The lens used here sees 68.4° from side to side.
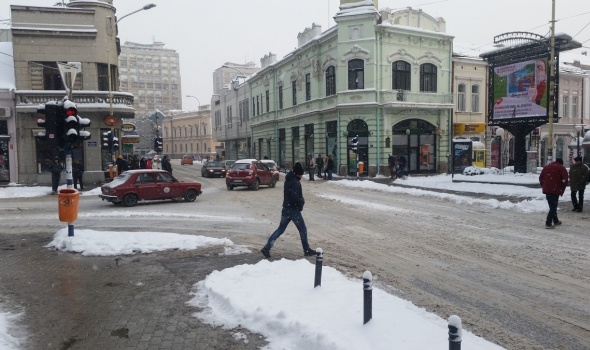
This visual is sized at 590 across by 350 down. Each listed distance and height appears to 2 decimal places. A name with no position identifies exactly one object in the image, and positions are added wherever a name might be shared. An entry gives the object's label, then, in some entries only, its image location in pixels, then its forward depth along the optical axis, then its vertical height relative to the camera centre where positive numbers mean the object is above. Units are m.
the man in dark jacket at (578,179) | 13.86 -1.00
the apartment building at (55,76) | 27.03 +5.11
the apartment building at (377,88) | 31.56 +4.84
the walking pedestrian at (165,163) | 25.80 -0.51
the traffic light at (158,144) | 30.11 +0.74
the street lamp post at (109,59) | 24.92 +5.90
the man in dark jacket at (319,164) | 31.66 -0.86
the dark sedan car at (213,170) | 34.84 -1.29
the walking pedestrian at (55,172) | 21.81 -0.83
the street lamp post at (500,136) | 30.50 +1.02
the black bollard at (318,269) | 6.05 -1.67
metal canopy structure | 21.88 +5.40
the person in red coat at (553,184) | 11.71 -0.96
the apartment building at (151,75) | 127.44 +23.79
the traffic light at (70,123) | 10.60 +0.81
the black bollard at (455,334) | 3.33 -1.41
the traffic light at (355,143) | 30.50 +0.60
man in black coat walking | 8.69 -1.07
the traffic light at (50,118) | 10.57 +0.93
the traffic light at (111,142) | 25.77 +0.85
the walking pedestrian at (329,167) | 29.39 -1.01
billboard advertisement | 22.55 +3.22
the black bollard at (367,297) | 4.84 -1.64
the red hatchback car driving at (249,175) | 23.59 -1.18
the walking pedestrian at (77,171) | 22.17 -0.78
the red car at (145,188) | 17.05 -1.36
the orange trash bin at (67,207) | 10.07 -1.18
